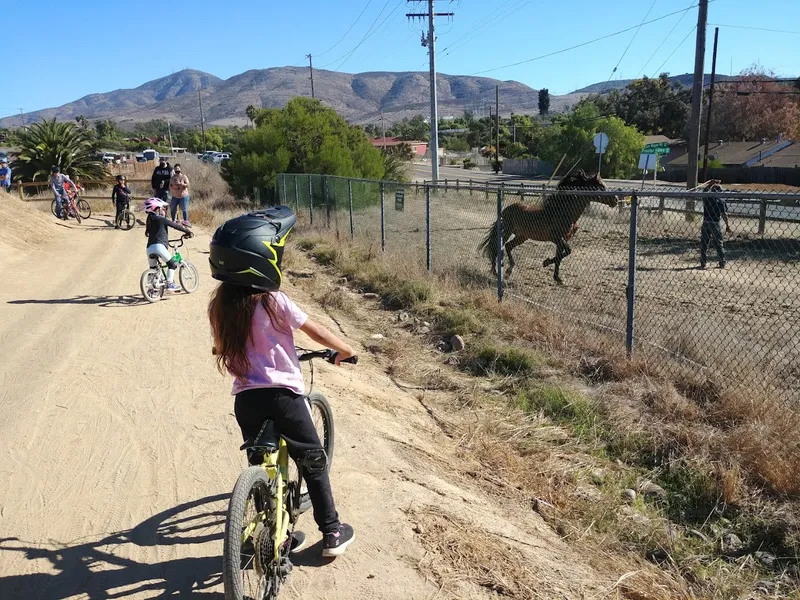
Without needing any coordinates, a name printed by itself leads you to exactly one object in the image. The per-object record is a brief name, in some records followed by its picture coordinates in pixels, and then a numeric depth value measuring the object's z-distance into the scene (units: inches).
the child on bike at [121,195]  732.3
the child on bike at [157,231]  370.3
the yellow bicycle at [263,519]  106.5
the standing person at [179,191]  523.5
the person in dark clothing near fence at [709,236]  457.7
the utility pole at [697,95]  684.7
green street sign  915.0
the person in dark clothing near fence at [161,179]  647.8
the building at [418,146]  3707.4
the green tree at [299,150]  971.3
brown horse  418.9
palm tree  1097.4
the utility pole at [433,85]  1369.7
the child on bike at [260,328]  116.0
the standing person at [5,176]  876.6
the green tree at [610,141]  2173.1
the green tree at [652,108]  3125.0
